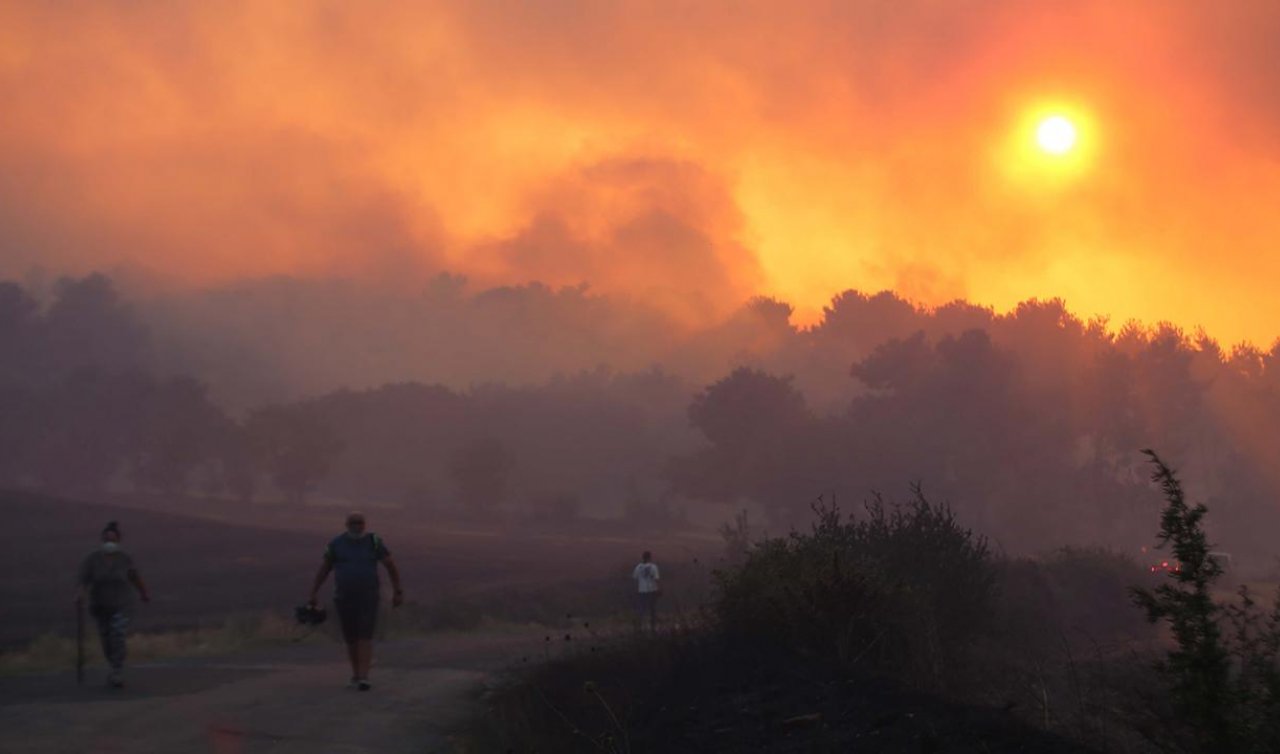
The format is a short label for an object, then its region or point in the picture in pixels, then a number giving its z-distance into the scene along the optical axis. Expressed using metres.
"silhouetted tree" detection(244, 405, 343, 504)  112.56
